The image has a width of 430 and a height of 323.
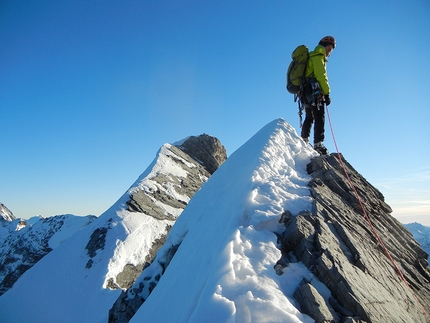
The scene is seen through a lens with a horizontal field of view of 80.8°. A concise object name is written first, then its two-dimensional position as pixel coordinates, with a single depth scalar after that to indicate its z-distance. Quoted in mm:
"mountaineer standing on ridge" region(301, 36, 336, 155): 8569
